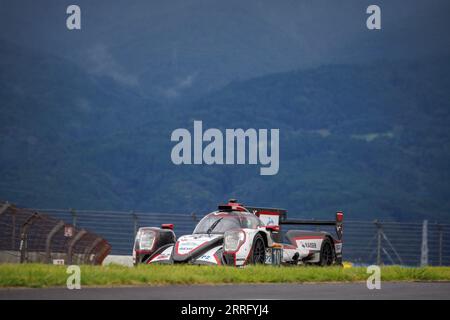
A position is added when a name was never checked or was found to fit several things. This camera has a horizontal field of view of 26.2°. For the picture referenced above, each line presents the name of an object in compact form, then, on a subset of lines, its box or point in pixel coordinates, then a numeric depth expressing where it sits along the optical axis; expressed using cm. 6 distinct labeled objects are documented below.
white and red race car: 2127
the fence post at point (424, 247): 4015
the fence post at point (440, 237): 3512
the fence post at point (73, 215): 3161
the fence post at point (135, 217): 3236
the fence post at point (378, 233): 3309
